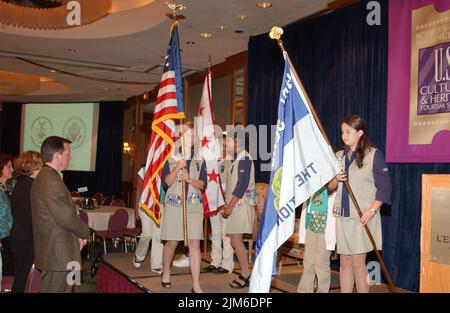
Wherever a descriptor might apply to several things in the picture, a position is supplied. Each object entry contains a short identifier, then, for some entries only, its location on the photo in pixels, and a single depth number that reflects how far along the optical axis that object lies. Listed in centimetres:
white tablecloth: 767
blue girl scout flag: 283
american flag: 420
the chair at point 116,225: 741
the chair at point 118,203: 981
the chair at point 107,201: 1188
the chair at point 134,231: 776
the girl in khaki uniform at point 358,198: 338
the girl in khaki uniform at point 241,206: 464
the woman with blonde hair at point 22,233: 358
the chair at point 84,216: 687
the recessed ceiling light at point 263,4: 613
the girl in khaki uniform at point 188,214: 415
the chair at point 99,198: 1088
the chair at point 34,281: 289
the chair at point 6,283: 373
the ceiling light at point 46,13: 623
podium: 329
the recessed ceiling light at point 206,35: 761
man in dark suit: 306
